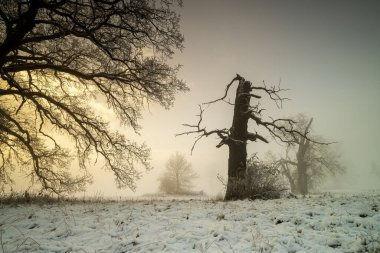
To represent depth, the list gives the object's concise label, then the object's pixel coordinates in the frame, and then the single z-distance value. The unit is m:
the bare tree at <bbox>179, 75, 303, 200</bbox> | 11.35
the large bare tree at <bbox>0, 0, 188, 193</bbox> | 8.75
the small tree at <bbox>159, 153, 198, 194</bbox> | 43.91
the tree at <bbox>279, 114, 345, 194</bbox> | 28.50
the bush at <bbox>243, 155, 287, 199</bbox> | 10.23
